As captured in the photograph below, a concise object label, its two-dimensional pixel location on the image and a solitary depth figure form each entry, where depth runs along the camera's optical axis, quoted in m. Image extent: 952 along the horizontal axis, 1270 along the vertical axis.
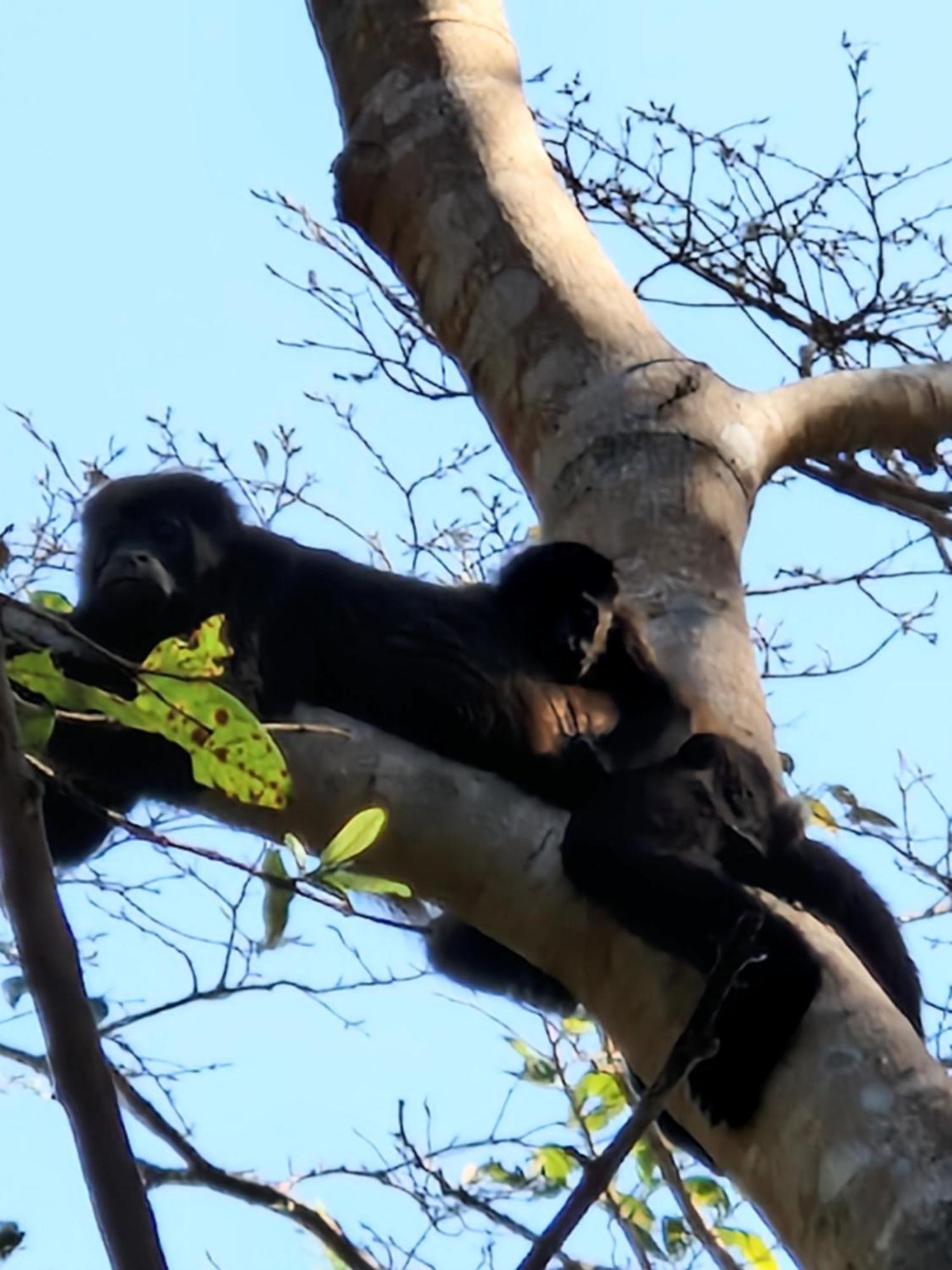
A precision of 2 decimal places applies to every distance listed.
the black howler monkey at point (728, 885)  5.27
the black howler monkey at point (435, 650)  7.64
